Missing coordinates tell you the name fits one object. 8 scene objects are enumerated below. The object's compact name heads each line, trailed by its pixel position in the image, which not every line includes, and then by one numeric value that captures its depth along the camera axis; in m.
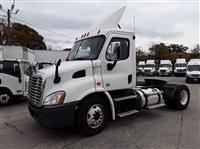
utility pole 16.34
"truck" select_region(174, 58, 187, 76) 20.13
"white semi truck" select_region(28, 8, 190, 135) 3.18
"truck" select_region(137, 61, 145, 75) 22.54
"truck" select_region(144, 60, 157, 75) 22.11
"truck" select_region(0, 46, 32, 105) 5.91
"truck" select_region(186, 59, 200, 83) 13.67
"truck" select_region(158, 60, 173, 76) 21.29
